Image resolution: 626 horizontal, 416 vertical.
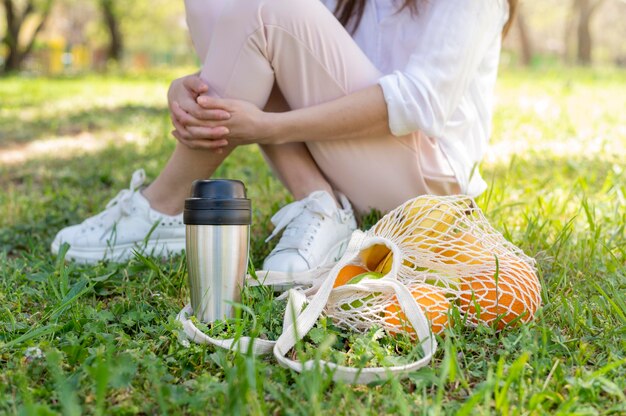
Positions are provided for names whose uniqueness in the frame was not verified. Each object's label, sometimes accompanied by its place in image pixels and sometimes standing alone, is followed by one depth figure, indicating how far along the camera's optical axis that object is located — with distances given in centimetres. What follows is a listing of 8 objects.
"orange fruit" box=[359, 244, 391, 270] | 161
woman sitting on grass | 184
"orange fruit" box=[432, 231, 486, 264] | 155
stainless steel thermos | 137
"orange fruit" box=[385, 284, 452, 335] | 138
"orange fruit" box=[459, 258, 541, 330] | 145
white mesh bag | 133
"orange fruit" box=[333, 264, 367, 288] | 157
